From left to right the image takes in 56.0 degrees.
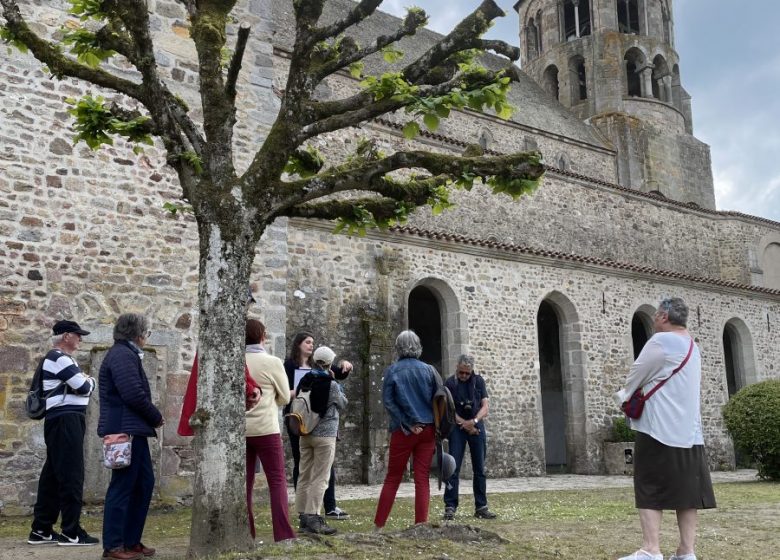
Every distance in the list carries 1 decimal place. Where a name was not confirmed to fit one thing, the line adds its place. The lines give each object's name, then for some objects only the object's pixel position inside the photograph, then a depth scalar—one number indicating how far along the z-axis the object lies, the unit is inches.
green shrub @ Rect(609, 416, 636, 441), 590.2
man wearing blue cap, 211.2
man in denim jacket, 219.8
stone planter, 573.9
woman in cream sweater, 191.9
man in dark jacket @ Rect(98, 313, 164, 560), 186.7
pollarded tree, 178.4
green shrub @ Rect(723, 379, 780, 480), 479.8
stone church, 299.7
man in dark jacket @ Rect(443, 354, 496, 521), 281.3
